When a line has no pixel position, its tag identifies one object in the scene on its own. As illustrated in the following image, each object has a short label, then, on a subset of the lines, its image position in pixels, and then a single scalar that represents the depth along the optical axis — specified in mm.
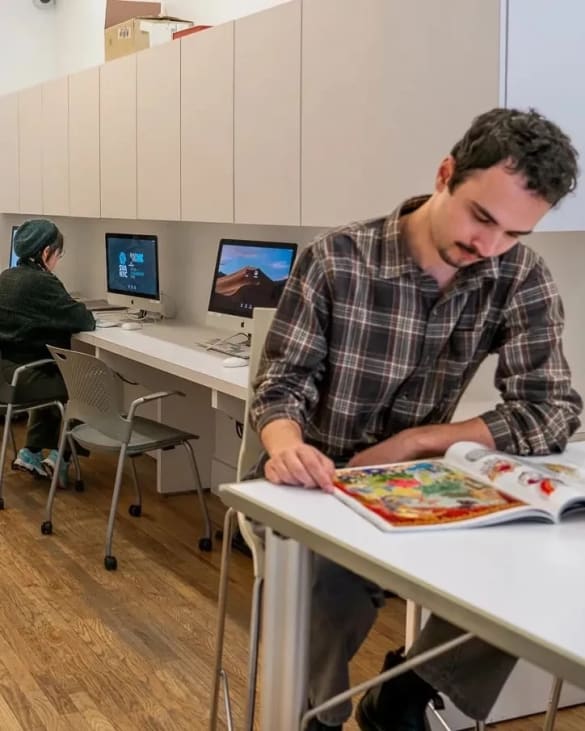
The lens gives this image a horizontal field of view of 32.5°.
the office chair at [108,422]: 3455
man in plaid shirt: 1734
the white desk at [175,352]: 3273
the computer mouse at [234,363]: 3447
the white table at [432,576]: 1089
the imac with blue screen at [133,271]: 4820
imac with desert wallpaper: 3725
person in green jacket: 4176
